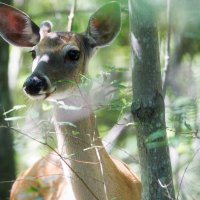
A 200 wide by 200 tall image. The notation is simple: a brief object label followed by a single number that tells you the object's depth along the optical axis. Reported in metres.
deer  9.22
